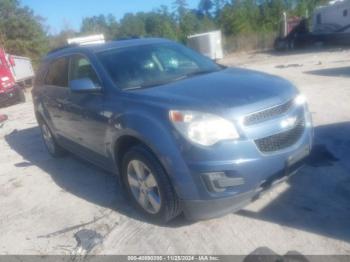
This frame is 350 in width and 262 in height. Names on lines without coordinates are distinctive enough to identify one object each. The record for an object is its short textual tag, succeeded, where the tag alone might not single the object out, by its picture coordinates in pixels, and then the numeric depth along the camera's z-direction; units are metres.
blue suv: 3.13
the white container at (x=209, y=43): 27.53
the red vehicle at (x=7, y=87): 15.84
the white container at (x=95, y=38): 19.67
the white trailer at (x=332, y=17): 24.03
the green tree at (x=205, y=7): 80.19
